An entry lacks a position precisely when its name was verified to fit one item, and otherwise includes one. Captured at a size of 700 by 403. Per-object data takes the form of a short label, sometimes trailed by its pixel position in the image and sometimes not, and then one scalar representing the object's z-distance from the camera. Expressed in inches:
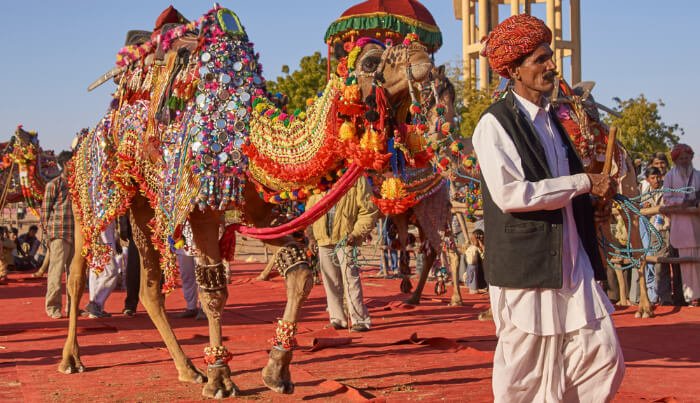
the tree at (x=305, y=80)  1196.5
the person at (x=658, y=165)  491.9
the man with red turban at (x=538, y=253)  158.2
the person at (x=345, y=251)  395.9
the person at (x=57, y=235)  484.7
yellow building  1996.8
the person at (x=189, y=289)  469.5
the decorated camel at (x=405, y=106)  239.1
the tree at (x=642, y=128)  1236.5
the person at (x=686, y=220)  461.4
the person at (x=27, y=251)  896.3
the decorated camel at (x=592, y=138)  375.2
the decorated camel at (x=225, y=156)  241.8
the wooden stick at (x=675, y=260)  466.0
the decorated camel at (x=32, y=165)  663.1
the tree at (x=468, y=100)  1338.6
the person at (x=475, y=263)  545.0
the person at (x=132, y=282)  490.3
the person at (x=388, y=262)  693.4
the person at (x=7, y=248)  836.2
